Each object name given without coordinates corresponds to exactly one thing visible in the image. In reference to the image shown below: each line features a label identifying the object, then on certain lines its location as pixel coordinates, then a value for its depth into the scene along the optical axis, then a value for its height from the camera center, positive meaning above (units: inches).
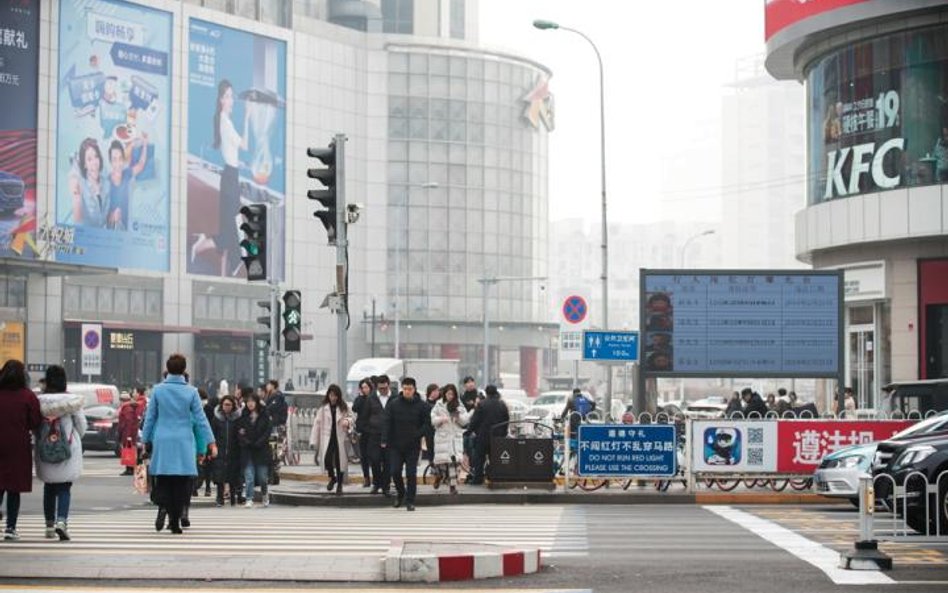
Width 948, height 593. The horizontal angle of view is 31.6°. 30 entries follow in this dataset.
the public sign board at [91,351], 2041.1 +1.7
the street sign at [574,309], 1253.7 +33.9
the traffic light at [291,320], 1072.2 +21.3
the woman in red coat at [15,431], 623.2 -29.5
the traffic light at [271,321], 1104.2 +21.6
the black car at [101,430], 1700.3 -79.1
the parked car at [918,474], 640.4 -47.3
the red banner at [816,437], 1021.8 -50.0
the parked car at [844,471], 882.8 -61.6
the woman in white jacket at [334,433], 981.8 -47.6
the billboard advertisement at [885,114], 1663.4 +246.4
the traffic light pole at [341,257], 973.2 +56.8
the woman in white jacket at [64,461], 642.2 -39.6
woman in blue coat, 674.8 -31.4
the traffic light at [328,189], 956.0 +94.4
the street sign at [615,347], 1203.9 +5.2
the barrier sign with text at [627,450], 1027.3 -58.8
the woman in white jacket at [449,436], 997.2 -49.4
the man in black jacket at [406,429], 892.0 -40.4
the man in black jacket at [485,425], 1086.4 -46.7
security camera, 1006.5 +85.6
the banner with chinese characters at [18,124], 3270.2 +451.3
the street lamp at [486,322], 3661.4 +115.2
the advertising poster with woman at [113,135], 3447.3 +461.0
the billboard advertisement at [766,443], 1025.5 -54.5
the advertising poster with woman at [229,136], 3831.2 +510.7
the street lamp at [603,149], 1581.0 +208.4
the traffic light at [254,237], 1071.0 +74.8
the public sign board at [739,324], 1222.9 +22.6
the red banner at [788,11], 1727.4 +363.4
